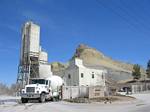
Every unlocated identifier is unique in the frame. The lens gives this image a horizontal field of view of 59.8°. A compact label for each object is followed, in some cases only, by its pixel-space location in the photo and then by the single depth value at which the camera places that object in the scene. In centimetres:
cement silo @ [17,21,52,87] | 2686
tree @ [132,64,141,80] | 5310
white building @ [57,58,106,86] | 3013
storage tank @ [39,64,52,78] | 2472
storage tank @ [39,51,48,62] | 2761
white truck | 1500
